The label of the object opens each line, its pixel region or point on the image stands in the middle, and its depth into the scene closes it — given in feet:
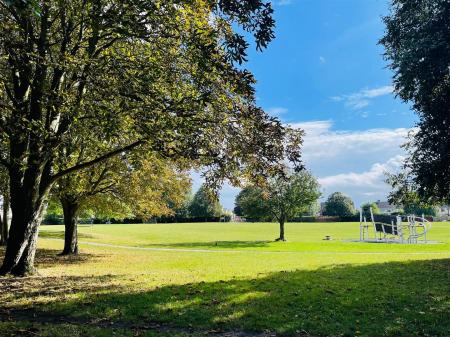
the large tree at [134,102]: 31.99
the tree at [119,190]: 74.29
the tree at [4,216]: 82.67
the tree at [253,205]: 139.49
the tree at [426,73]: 43.98
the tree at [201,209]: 378.53
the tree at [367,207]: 499.84
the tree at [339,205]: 452.35
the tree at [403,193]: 63.87
